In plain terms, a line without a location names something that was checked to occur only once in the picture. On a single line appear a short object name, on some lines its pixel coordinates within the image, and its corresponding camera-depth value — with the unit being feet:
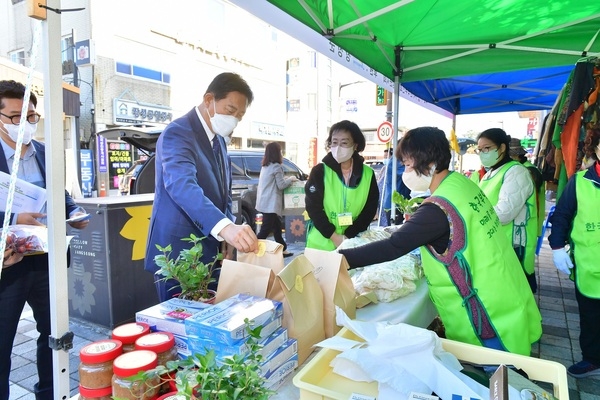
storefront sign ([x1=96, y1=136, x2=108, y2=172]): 40.93
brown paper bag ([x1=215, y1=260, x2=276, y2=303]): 4.08
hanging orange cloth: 8.93
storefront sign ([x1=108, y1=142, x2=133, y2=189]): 44.14
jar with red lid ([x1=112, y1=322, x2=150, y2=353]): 3.34
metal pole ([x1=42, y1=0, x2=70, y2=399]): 3.49
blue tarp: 17.17
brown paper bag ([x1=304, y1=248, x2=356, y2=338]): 4.33
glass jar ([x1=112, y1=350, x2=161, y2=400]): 2.88
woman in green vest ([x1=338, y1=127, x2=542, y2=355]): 4.97
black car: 16.83
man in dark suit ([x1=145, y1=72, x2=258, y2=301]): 4.97
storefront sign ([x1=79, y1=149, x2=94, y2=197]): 35.64
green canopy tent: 8.88
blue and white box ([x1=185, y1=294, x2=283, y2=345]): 3.05
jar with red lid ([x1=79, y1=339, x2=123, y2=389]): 3.02
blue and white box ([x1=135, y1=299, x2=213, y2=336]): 3.46
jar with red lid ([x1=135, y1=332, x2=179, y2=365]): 3.17
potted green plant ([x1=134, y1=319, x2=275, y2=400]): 2.48
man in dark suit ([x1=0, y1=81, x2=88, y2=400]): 5.78
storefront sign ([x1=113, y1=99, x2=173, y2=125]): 51.85
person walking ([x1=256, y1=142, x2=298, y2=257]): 18.83
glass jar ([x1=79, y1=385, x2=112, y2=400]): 3.04
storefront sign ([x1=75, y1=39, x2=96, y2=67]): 42.27
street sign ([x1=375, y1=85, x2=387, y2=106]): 32.07
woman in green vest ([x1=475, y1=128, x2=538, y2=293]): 10.75
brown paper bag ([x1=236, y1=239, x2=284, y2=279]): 4.38
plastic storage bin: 3.03
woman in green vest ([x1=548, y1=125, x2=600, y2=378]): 7.88
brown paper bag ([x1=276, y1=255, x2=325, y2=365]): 3.75
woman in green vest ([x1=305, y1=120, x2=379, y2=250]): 8.93
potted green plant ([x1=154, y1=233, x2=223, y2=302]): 4.31
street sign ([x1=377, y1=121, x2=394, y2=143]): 27.74
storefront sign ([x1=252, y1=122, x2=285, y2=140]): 78.33
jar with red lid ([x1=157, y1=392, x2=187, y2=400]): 2.80
